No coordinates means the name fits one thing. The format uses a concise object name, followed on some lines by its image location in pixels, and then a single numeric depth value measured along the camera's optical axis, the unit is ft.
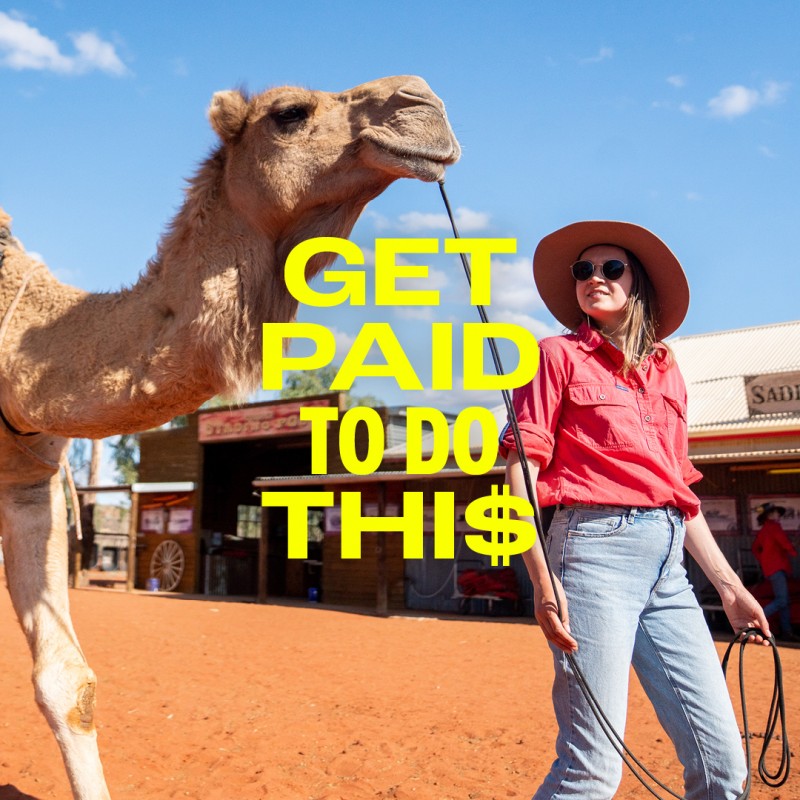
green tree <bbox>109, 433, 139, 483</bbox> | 188.90
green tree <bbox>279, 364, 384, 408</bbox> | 204.64
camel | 9.39
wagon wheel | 84.79
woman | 8.25
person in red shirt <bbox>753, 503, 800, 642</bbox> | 44.09
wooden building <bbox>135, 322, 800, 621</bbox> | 50.62
